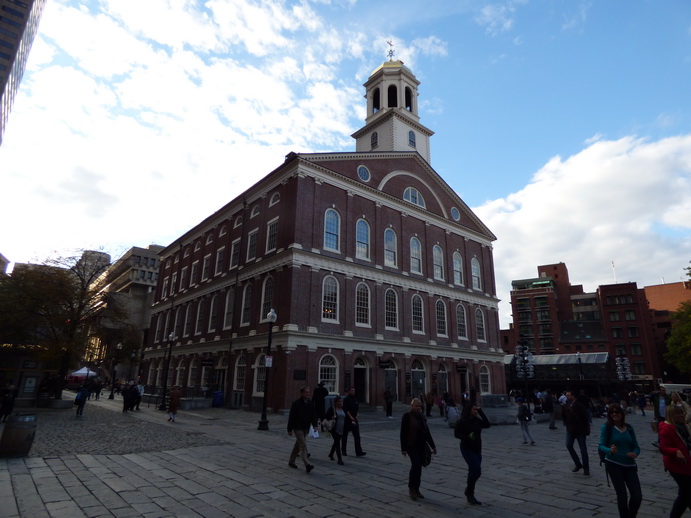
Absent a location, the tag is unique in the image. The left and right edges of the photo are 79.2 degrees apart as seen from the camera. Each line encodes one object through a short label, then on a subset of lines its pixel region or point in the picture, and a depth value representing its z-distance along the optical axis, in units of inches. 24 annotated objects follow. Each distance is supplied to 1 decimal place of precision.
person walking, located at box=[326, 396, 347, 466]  439.9
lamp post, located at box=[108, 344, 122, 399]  2318.4
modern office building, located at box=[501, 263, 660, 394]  2425.0
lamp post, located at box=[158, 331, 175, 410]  1103.6
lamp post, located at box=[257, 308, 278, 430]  711.7
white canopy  1711.5
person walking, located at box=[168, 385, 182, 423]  798.1
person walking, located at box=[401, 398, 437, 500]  311.0
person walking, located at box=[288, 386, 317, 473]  398.0
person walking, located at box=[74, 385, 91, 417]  836.6
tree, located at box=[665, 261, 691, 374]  1780.3
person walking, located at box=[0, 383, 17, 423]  710.5
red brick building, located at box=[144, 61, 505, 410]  1095.0
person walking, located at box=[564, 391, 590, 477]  398.9
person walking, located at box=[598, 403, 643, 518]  243.8
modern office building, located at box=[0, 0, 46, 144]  2479.0
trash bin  406.3
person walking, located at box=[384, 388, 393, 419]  988.7
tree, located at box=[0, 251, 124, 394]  1093.8
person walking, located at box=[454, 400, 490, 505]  299.9
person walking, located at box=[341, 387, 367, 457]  466.0
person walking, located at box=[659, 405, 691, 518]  231.0
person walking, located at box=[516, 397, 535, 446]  598.3
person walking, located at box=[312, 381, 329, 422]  569.6
